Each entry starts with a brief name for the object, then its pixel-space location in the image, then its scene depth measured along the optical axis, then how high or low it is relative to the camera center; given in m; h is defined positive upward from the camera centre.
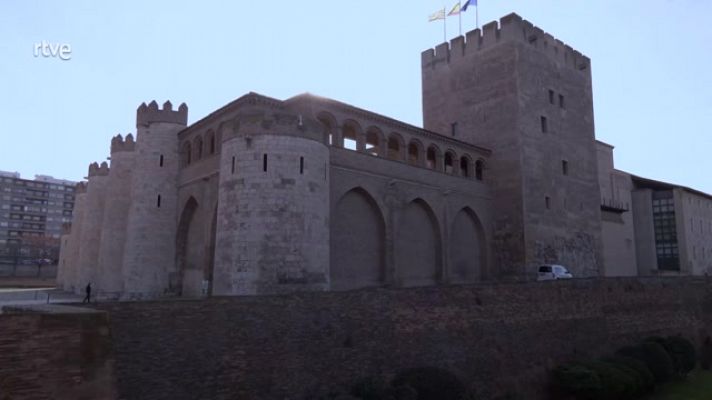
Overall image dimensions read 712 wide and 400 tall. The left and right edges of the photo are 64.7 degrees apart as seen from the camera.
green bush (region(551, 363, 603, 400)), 17.09 -2.89
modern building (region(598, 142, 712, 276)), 41.53 +4.88
